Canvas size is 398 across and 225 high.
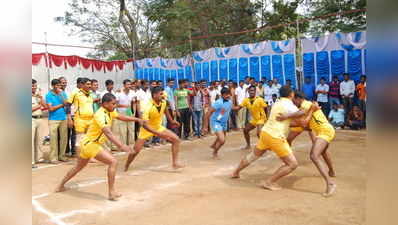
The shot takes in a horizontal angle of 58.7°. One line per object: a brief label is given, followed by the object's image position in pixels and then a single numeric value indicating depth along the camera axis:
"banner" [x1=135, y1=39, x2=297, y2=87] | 12.88
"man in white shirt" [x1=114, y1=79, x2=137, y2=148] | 9.50
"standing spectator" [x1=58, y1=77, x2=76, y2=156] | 8.62
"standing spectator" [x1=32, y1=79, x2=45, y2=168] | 7.50
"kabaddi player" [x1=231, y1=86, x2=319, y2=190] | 5.36
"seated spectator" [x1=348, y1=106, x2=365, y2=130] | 11.72
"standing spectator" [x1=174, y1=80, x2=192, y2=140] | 10.77
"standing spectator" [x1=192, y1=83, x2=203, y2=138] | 11.40
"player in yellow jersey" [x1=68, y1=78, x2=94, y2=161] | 7.57
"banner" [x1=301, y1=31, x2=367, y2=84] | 11.63
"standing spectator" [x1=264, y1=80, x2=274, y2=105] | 12.72
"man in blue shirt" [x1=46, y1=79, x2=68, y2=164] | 7.82
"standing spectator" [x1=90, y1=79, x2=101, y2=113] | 8.70
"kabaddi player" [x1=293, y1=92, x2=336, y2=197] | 5.22
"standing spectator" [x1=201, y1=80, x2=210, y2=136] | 11.78
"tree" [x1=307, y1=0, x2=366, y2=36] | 16.23
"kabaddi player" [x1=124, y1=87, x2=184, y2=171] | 6.72
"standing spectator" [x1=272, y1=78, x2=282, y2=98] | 12.70
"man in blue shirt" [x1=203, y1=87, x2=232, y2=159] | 7.93
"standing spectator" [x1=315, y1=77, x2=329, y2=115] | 12.30
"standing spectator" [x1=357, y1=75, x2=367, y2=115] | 11.25
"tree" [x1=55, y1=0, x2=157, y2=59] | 20.14
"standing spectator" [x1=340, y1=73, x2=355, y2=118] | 11.68
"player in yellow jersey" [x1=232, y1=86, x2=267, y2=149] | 8.41
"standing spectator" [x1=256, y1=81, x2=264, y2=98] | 12.70
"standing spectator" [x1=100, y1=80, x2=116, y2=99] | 8.62
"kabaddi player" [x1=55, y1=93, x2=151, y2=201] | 5.16
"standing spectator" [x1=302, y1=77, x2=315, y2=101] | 12.43
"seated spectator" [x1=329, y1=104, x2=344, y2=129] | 12.05
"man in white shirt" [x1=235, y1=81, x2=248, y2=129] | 12.36
